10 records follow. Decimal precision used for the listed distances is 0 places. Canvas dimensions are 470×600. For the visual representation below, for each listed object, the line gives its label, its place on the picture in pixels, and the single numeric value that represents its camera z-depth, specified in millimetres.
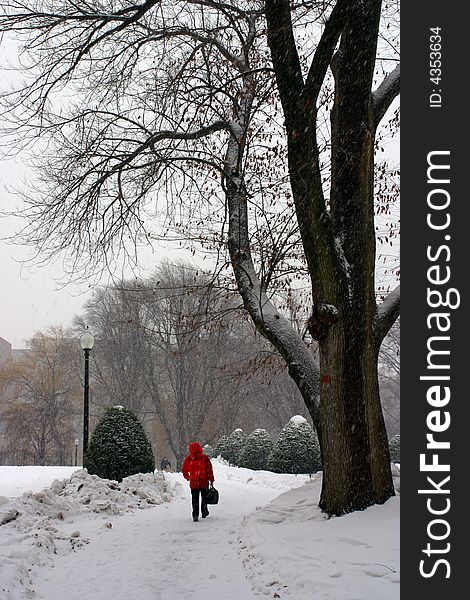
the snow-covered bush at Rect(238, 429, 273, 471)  23906
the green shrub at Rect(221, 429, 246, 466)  29202
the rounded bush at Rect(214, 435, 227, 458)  30709
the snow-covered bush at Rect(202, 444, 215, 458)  33978
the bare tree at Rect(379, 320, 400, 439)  37200
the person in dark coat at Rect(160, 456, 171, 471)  36112
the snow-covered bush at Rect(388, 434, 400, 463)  23375
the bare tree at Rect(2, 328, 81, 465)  40250
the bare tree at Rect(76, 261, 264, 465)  38625
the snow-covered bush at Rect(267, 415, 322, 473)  19016
